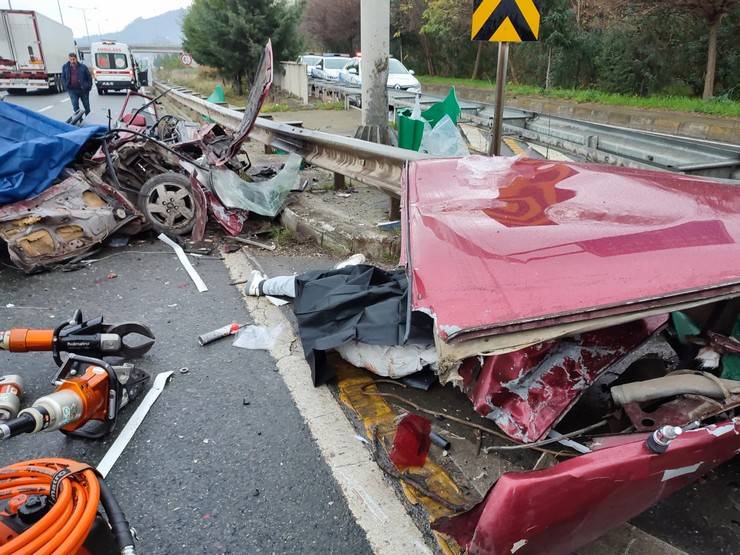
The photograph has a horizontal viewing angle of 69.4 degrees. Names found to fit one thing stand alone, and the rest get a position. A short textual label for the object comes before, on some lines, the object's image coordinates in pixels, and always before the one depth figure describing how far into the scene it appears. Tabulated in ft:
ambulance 105.60
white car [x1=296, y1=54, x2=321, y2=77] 84.28
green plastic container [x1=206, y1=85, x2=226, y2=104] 48.85
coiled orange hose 4.66
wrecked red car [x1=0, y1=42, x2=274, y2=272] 14.73
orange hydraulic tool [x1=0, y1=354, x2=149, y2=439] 7.25
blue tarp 14.90
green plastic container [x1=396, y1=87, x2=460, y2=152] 19.74
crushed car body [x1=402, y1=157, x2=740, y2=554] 5.03
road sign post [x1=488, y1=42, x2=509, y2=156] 16.01
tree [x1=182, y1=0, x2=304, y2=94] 79.46
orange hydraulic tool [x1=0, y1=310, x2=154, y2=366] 9.52
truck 89.10
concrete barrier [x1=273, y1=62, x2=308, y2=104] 70.38
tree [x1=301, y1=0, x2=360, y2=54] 144.46
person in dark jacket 52.54
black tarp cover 9.16
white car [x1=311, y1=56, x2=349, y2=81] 79.82
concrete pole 19.16
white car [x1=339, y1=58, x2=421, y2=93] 65.00
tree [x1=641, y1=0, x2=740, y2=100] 47.57
